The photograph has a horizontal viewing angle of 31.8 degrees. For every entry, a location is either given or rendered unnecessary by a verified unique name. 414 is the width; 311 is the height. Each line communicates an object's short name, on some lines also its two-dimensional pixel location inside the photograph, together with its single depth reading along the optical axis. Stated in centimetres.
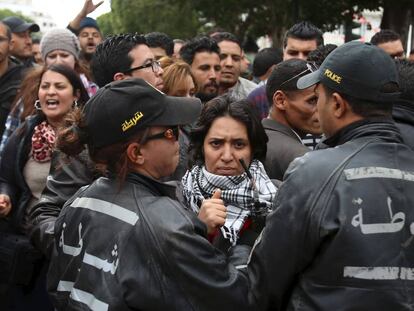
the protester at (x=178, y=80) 511
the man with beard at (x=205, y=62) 654
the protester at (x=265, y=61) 870
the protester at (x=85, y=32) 821
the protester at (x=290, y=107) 436
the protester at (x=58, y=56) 557
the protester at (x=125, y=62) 468
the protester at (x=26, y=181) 458
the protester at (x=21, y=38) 852
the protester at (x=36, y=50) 996
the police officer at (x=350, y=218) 268
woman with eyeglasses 268
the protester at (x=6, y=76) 658
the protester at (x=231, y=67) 735
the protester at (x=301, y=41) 686
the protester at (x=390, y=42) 728
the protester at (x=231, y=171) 340
